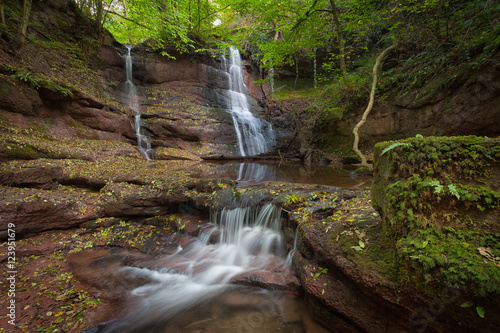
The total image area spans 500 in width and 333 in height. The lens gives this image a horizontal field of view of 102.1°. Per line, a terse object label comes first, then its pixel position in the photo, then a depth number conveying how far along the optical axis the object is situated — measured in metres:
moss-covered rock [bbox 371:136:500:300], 1.43
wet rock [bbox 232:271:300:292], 3.05
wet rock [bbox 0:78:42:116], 7.39
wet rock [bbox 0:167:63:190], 4.46
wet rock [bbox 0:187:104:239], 3.82
